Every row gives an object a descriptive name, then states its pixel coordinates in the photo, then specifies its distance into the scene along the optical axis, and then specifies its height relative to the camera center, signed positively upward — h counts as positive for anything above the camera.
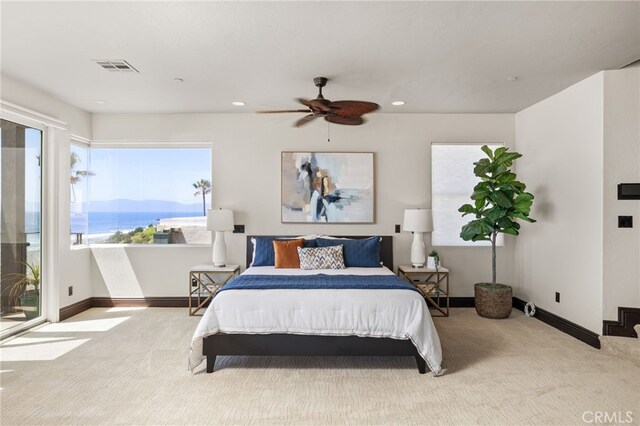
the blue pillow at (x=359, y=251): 4.66 -0.48
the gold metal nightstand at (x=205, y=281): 4.75 -0.92
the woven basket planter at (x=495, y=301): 4.58 -1.09
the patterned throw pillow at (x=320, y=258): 4.43 -0.54
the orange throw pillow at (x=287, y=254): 4.55 -0.50
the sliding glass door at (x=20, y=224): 3.92 -0.13
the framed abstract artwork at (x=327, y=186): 5.22 +0.37
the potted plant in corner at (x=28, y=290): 4.11 -0.86
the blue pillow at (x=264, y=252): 4.74 -0.50
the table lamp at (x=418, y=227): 4.82 -0.19
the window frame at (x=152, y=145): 5.29 +0.95
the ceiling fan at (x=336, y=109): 3.34 +0.96
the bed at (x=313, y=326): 3.07 -0.93
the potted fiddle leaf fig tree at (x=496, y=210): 4.45 +0.03
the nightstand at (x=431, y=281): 4.77 -0.92
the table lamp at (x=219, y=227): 4.83 -0.18
